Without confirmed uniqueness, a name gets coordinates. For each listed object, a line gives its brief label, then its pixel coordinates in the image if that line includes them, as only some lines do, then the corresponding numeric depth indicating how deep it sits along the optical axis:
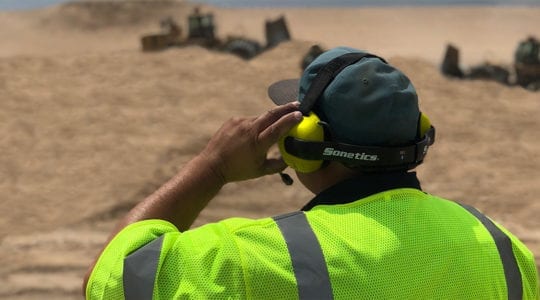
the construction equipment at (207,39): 14.13
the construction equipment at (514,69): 11.52
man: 1.35
